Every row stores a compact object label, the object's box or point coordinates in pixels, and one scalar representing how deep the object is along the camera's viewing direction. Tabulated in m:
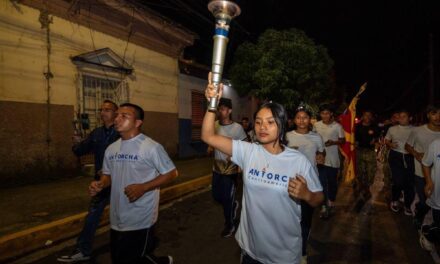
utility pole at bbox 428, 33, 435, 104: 15.88
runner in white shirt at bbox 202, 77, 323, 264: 2.42
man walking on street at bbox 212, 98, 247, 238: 5.12
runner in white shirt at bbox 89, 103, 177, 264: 3.13
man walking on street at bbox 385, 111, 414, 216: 6.36
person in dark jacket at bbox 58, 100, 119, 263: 4.21
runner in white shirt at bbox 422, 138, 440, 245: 3.95
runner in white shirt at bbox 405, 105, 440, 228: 5.08
